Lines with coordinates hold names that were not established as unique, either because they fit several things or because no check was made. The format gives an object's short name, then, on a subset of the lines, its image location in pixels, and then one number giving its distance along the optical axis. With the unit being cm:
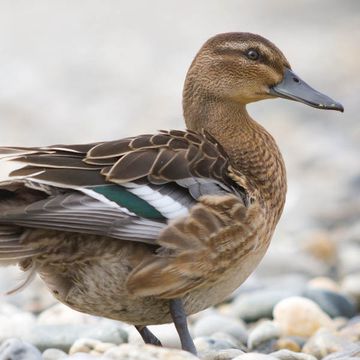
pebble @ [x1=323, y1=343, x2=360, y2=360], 1213
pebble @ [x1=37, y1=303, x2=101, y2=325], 1658
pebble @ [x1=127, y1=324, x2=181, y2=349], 1504
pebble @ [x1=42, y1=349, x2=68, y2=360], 1367
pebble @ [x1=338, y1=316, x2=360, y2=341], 1485
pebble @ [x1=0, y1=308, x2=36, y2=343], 1480
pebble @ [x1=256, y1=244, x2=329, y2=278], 1995
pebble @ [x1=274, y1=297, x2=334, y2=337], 1554
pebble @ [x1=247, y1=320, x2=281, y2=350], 1518
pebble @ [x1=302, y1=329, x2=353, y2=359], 1395
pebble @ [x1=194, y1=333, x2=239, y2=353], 1412
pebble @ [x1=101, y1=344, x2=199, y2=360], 1004
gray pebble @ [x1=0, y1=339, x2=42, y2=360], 1123
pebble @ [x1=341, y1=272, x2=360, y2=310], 1805
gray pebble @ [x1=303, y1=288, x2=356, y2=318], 1703
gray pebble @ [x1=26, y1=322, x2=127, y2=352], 1440
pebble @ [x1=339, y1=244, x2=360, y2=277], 1998
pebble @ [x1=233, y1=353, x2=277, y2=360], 1147
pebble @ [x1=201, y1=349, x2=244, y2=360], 1257
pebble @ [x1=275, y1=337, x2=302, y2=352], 1478
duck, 1164
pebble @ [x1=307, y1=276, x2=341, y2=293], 1839
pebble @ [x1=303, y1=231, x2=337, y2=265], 2089
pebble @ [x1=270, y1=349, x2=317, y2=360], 1257
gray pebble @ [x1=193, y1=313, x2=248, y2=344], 1588
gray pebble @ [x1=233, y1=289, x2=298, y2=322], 1695
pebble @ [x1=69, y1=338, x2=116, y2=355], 1365
